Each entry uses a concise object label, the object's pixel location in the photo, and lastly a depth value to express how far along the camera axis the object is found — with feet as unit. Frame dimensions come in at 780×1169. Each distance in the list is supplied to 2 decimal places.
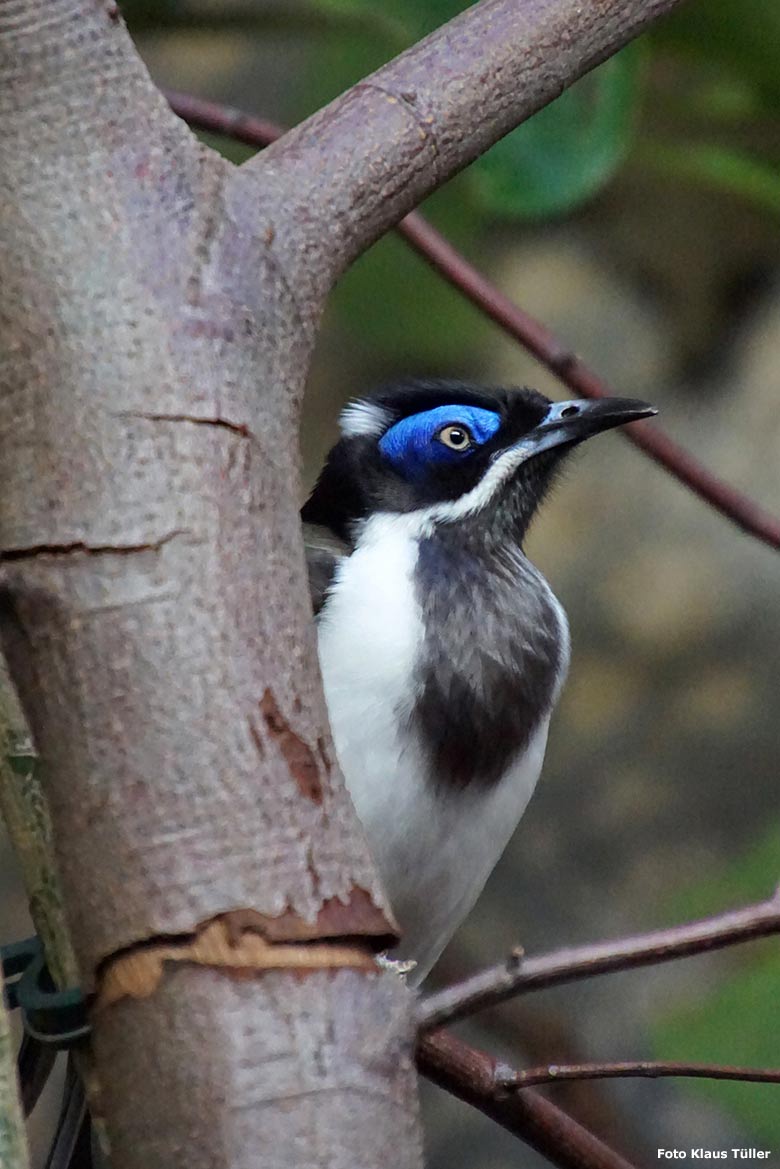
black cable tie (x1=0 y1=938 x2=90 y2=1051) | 11.49
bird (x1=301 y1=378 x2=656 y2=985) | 12.18
